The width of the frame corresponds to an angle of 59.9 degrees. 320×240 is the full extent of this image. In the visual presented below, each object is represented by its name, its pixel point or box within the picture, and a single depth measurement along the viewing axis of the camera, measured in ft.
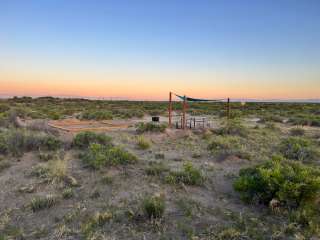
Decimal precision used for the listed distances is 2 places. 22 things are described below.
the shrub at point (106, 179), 21.13
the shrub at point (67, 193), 18.52
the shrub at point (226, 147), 29.78
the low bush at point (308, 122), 69.70
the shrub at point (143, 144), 34.45
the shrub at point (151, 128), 45.99
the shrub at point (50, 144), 31.53
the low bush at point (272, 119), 77.88
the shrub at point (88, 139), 33.01
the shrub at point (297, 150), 30.33
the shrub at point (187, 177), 21.06
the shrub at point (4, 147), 29.23
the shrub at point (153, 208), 15.38
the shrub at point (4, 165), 24.66
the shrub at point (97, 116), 75.45
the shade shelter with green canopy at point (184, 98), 47.97
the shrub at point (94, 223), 14.03
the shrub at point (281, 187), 16.10
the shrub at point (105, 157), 24.63
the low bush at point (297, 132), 50.89
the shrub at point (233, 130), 46.77
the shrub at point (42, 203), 16.99
